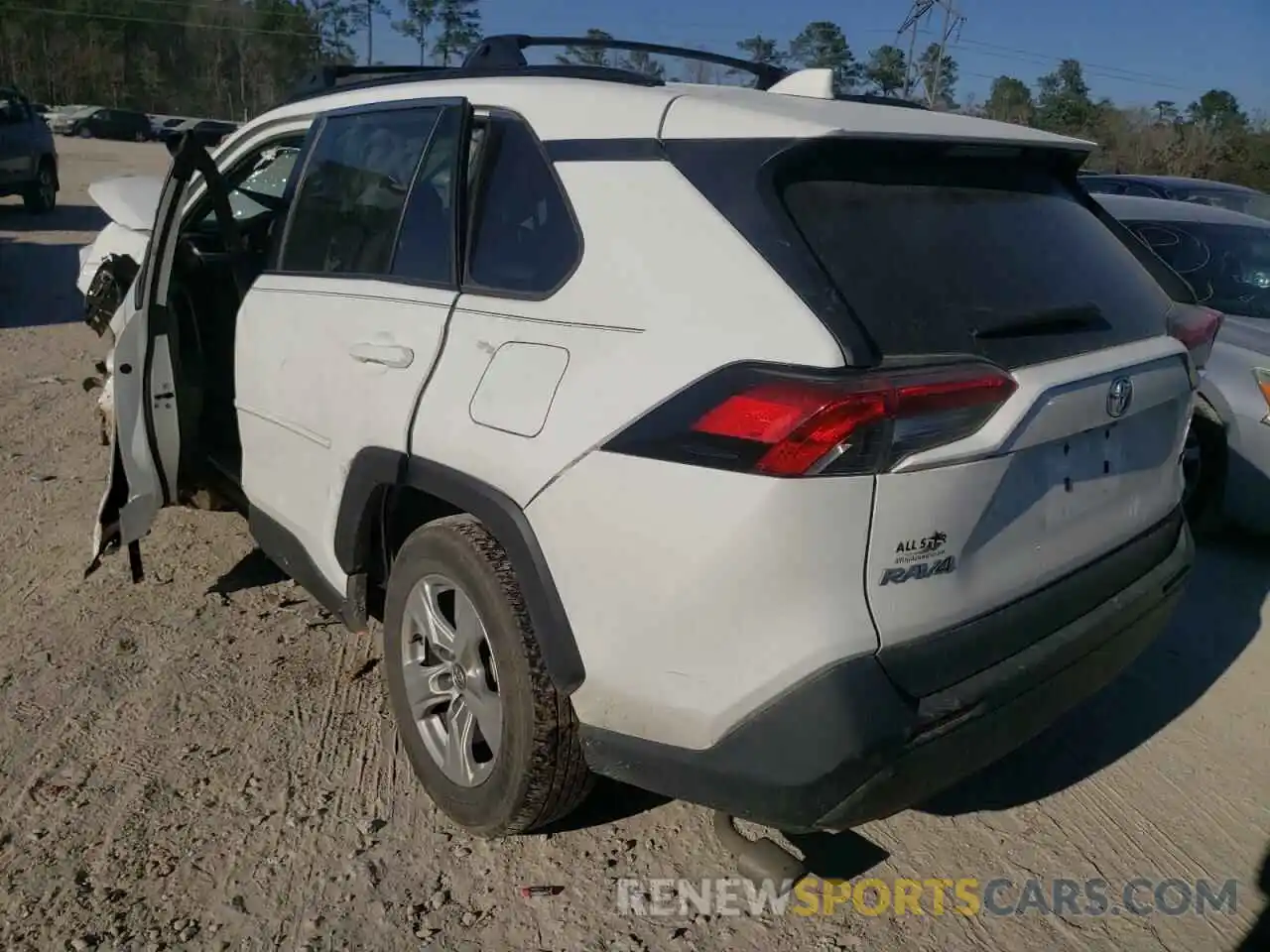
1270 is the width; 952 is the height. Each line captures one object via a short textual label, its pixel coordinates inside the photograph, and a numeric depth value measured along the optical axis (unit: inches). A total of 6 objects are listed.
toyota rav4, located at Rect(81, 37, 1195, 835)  80.2
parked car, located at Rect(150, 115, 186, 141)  1740.7
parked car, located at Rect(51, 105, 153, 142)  1780.3
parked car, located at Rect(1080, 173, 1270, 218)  385.4
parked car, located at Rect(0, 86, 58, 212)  617.3
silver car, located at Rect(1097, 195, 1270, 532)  185.9
